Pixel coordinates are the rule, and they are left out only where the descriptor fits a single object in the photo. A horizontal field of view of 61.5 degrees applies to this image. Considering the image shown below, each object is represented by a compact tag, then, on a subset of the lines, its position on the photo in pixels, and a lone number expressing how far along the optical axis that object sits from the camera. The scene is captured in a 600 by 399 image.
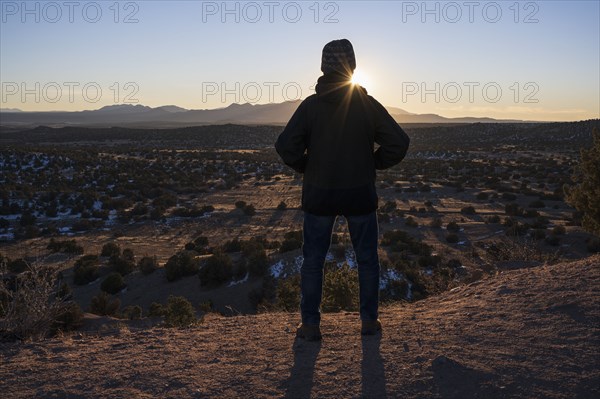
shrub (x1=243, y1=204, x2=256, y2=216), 21.30
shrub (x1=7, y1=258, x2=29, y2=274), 13.05
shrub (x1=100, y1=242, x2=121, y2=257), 14.93
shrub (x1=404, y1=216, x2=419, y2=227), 18.15
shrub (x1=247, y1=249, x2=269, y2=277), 11.96
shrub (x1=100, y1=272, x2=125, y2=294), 11.55
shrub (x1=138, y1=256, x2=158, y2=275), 12.75
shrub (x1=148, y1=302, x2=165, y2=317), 7.02
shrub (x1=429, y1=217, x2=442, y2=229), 17.86
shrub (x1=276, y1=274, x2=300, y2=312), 7.11
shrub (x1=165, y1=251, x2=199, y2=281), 12.13
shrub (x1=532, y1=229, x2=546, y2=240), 15.31
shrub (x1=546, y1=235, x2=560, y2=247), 14.64
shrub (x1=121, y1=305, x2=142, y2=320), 7.93
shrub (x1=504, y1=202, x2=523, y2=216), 19.83
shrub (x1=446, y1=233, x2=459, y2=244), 15.50
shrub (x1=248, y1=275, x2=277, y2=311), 10.18
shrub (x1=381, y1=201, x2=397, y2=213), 21.31
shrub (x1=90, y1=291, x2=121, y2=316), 8.15
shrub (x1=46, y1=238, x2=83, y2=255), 15.41
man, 3.63
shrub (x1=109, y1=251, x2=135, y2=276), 12.93
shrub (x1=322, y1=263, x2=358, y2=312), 6.42
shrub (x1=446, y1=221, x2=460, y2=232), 17.15
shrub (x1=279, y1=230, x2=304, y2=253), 13.88
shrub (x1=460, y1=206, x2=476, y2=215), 20.41
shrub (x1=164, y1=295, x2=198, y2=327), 5.25
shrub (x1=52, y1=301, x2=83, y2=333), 5.19
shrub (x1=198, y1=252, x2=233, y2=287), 11.74
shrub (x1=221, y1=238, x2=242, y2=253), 15.01
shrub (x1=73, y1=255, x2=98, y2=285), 12.40
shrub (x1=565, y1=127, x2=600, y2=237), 6.42
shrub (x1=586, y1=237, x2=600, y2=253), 13.39
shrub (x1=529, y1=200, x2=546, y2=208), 21.66
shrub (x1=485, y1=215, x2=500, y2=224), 18.38
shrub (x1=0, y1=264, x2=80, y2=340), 4.41
